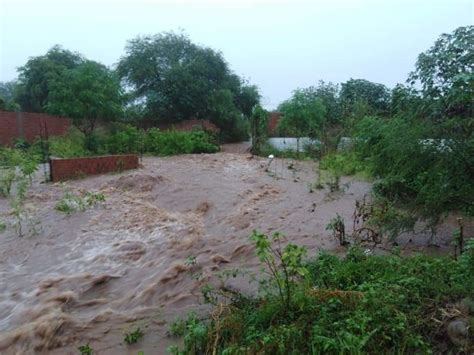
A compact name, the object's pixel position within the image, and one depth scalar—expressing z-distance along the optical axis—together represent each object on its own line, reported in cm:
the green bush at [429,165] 391
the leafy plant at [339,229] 475
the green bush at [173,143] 1442
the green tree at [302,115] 1482
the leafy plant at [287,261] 280
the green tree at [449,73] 391
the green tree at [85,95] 1265
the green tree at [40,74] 1825
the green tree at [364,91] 1852
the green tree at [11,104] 1680
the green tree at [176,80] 1941
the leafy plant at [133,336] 320
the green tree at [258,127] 1482
